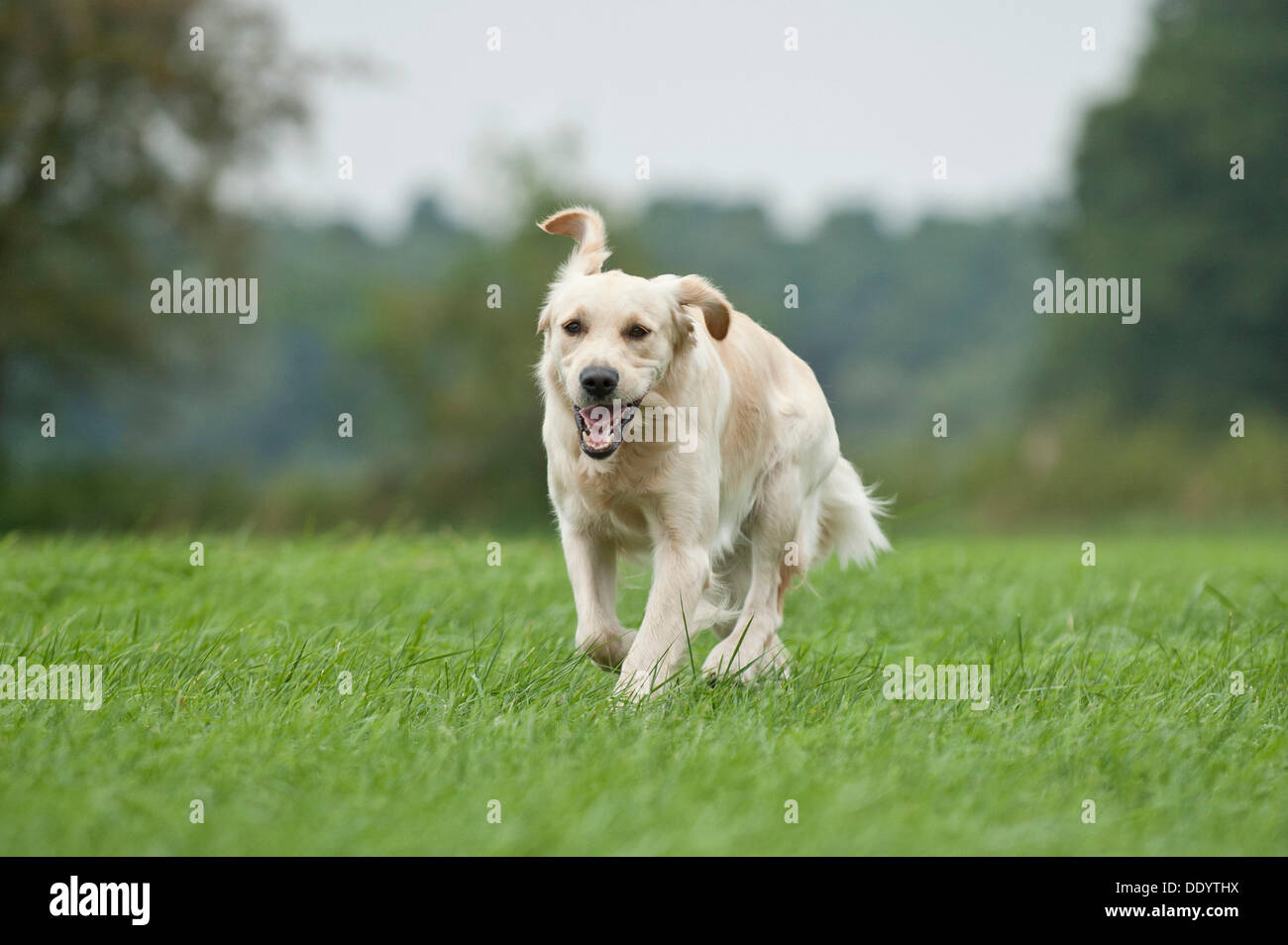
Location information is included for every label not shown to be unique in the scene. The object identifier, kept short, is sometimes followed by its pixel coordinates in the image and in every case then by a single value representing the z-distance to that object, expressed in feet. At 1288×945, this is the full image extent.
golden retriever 14.44
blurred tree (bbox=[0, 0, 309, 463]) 58.29
